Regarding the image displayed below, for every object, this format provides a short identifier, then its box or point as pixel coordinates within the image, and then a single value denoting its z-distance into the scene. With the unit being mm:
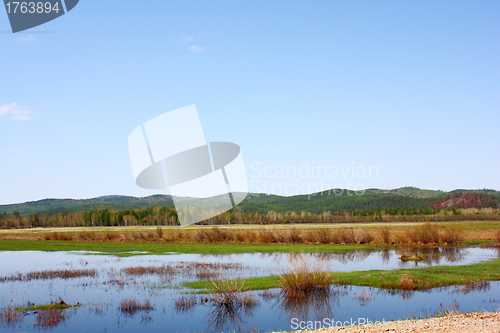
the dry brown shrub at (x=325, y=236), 42500
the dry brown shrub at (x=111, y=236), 53194
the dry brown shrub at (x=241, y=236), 46938
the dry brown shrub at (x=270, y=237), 44625
